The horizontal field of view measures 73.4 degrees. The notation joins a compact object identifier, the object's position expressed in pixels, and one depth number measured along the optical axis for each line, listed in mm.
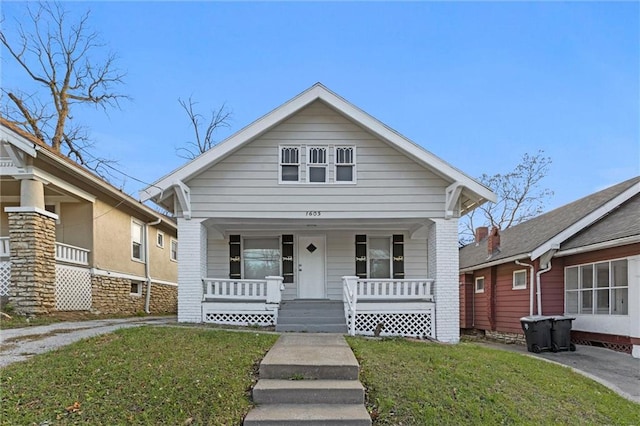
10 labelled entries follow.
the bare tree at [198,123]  27750
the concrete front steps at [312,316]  10250
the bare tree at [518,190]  31750
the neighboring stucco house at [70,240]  10531
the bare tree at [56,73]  21781
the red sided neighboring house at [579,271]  10594
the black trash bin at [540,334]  11258
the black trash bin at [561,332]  11211
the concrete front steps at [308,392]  4785
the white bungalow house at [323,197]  10758
